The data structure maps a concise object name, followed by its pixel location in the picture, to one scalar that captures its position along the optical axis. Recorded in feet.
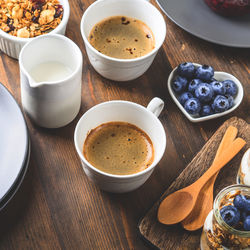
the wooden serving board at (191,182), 1.93
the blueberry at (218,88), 2.16
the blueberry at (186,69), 2.20
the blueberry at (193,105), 2.14
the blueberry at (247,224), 1.78
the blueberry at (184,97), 2.17
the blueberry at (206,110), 2.16
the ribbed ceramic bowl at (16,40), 2.14
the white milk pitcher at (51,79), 1.93
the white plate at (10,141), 1.90
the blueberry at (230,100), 2.17
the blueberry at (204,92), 2.14
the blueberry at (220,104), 2.14
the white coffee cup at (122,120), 1.88
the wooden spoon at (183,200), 1.95
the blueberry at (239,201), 1.81
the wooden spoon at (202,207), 1.95
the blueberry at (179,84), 2.19
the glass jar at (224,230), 1.76
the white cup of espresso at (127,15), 2.13
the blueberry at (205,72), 2.18
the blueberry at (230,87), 2.20
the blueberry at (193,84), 2.17
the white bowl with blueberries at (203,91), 2.15
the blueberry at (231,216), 1.79
